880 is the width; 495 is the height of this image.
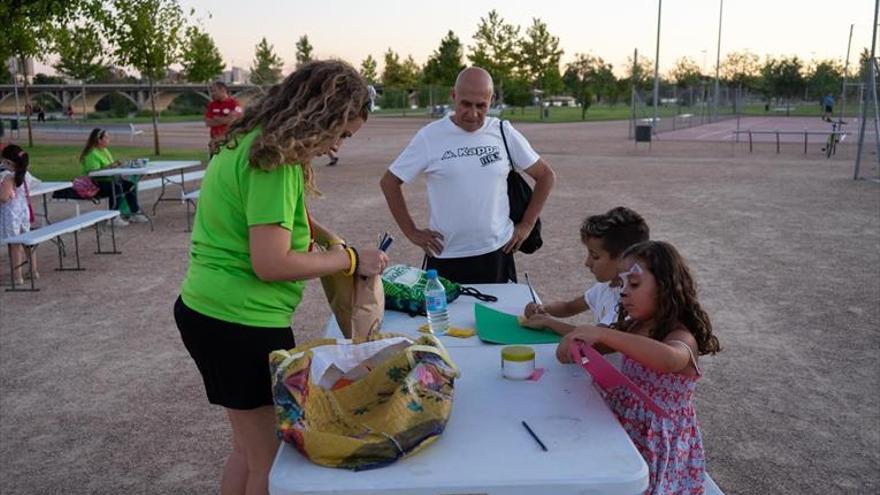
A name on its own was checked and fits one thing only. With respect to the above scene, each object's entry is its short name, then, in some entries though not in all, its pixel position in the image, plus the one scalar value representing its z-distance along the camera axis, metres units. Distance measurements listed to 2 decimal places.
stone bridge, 74.45
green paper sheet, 2.89
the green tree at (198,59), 22.89
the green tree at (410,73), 68.62
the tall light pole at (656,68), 27.70
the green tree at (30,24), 15.79
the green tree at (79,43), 20.98
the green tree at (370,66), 69.21
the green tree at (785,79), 62.97
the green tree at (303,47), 68.94
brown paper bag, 2.67
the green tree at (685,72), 72.32
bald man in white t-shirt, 4.25
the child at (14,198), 7.70
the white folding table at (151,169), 10.50
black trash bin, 24.08
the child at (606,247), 3.12
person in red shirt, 12.51
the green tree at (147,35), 20.45
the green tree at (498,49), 54.19
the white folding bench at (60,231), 7.26
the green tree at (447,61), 60.81
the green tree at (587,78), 55.53
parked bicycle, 20.67
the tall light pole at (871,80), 14.78
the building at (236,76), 94.06
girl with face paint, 2.33
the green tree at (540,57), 54.59
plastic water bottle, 3.05
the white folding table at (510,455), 1.78
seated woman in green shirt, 10.95
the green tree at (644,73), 76.75
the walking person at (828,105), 37.78
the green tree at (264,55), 70.75
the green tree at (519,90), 55.62
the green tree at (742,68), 71.50
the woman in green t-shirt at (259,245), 2.18
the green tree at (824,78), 55.99
